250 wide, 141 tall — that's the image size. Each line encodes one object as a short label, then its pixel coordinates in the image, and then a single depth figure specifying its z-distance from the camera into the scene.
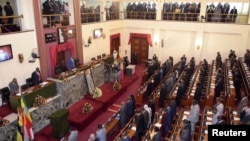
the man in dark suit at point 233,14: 14.90
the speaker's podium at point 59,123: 8.43
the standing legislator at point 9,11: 10.06
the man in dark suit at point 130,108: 9.02
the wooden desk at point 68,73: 10.52
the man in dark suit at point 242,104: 8.49
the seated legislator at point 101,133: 7.18
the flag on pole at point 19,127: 7.58
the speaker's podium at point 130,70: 15.19
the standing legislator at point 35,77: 10.31
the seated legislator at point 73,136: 7.16
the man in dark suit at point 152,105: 9.03
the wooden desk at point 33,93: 8.55
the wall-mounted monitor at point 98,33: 14.75
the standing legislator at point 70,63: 12.27
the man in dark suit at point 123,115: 8.66
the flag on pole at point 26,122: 7.66
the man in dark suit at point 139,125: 7.74
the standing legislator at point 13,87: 9.21
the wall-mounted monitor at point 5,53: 8.98
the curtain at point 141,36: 17.63
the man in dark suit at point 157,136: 6.62
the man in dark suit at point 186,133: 6.53
